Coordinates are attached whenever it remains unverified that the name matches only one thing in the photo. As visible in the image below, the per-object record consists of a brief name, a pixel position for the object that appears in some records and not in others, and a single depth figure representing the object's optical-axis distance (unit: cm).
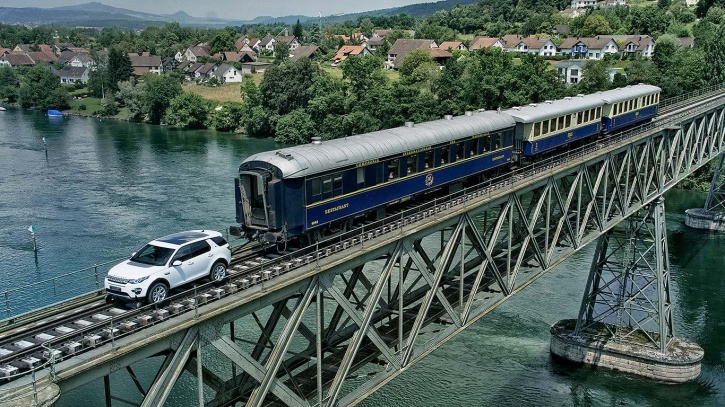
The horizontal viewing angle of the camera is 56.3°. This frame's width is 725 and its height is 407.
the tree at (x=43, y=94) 15175
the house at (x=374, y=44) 18862
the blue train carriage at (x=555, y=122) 3628
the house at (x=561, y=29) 16559
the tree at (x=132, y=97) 13875
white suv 1786
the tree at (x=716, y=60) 8969
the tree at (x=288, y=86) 11662
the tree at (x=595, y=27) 15500
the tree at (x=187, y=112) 12656
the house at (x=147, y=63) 17825
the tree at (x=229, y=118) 12350
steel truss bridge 1488
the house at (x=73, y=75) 18300
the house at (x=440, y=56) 14350
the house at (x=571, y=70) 12044
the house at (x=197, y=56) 19525
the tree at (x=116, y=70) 15512
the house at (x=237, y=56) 17950
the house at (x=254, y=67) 16812
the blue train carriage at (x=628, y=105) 4516
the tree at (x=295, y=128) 10988
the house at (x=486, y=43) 16225
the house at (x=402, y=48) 15600
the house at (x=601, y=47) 14012
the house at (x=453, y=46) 16158
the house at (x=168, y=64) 18712
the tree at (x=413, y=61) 12850
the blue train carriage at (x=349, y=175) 2195
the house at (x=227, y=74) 16062
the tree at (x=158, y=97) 13312
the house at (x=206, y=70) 16725
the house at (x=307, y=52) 17300
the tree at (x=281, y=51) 18575
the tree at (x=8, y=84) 16235
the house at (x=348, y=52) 17662
